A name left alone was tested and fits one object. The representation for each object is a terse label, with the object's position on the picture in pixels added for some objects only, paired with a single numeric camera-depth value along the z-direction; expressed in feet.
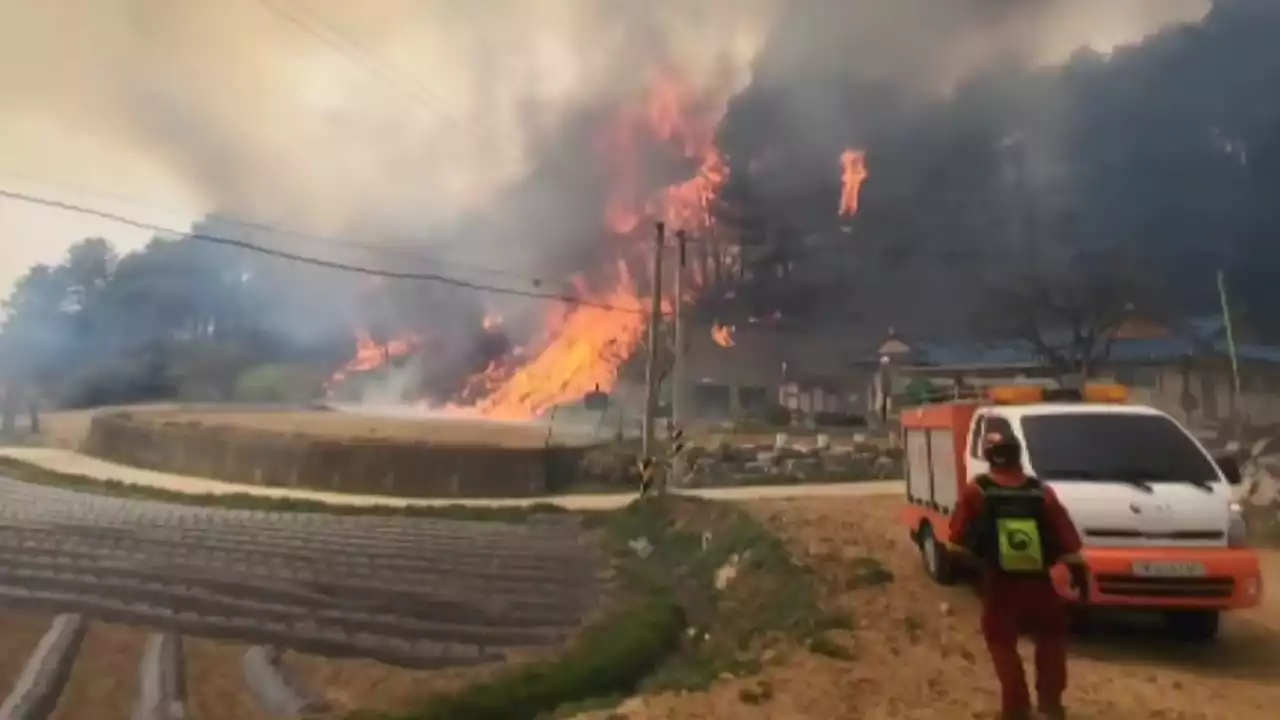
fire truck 23.52
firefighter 17.19
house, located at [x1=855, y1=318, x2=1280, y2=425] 60.44
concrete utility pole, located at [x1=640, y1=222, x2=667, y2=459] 58.23
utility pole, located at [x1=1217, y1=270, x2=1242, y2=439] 59.21
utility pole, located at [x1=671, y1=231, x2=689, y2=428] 62.13
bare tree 67.31
